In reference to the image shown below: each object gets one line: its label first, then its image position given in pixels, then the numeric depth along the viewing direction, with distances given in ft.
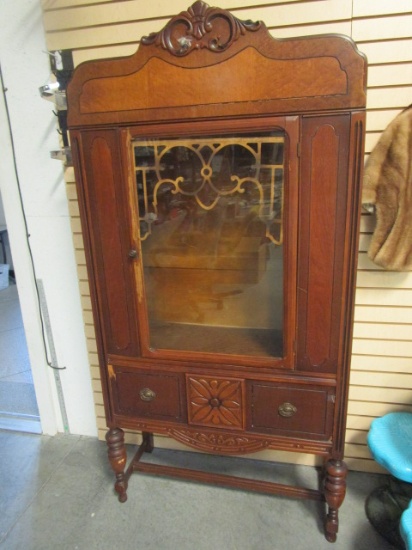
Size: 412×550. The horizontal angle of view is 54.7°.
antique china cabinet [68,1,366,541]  3.51
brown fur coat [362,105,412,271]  4.20
